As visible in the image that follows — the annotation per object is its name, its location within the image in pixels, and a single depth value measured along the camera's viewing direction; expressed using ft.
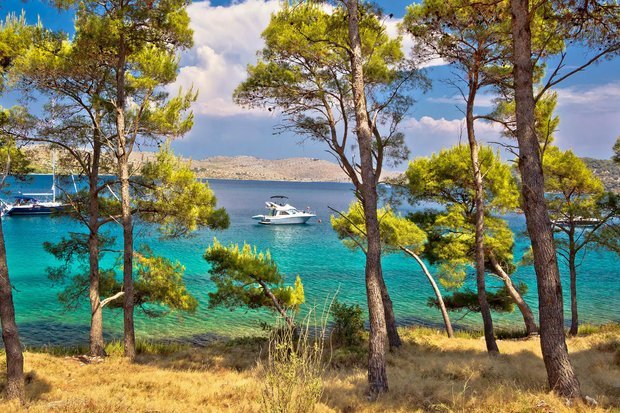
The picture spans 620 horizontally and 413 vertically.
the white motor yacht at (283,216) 209.26
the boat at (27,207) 202.08
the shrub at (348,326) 45.39
